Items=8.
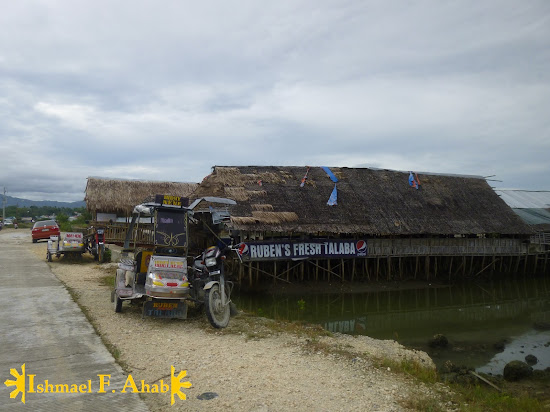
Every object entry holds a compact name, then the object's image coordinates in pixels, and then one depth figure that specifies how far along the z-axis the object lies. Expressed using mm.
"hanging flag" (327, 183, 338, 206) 19266
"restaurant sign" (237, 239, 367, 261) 16266
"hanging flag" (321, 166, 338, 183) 21122
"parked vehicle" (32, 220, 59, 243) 27078
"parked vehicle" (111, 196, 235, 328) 7672
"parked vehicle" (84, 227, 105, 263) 17797
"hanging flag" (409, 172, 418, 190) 22844
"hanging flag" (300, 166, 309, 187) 20022
